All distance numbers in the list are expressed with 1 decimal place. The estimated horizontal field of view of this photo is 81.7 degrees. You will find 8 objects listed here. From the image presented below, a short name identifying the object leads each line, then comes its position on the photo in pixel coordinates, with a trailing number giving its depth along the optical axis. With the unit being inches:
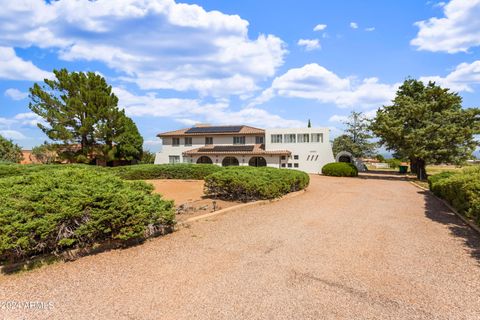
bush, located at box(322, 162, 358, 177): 1236.5
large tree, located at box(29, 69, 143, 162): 1321.4
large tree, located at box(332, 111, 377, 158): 1918.1
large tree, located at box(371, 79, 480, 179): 1045.2
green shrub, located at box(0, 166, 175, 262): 209.5
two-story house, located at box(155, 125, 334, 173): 1437.0
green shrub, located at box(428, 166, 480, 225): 337.3
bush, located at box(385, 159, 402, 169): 2234.3
